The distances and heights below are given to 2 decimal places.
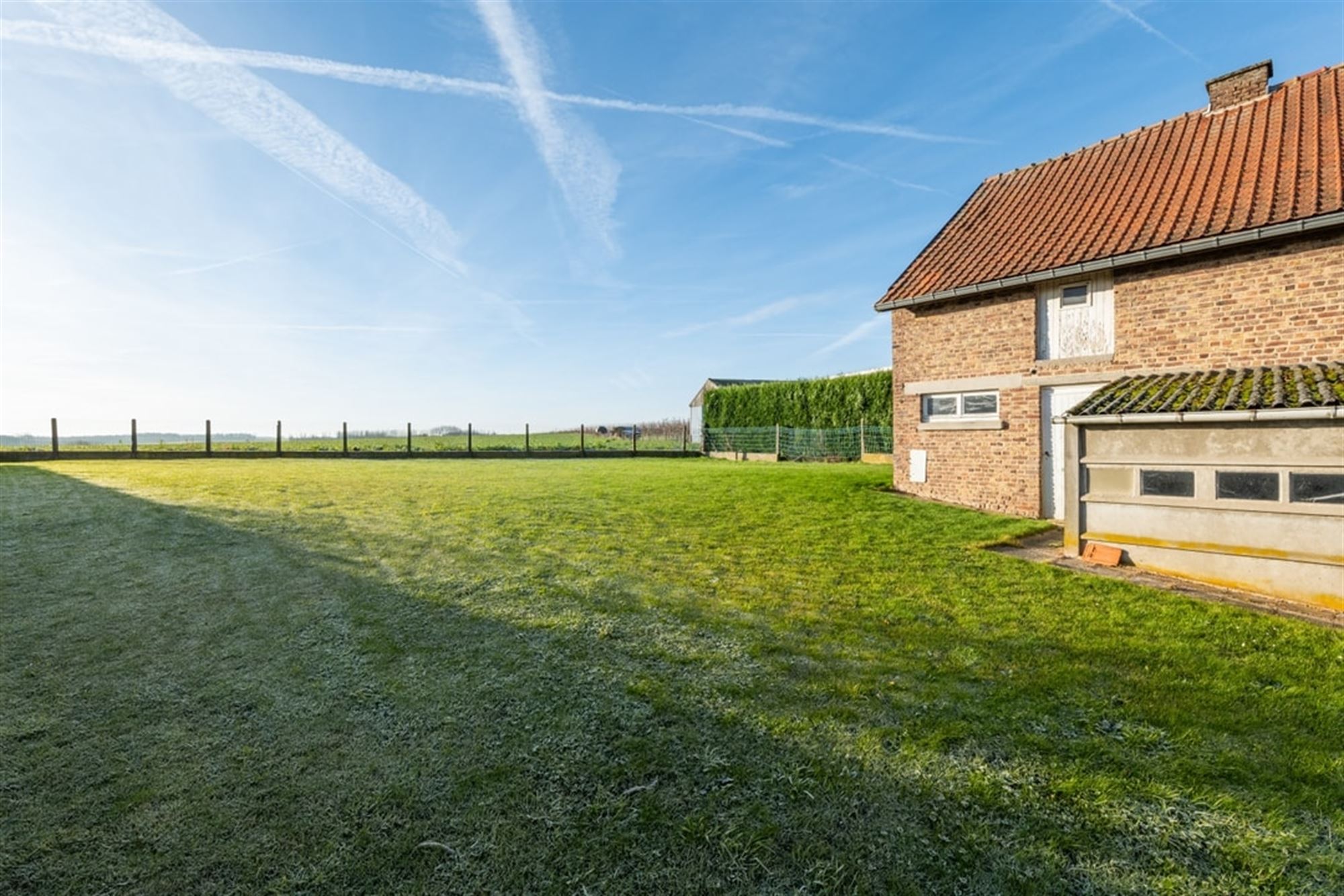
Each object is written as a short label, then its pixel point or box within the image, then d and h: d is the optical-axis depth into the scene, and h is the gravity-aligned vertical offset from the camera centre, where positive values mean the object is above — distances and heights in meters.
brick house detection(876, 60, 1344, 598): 7.82 +2.42
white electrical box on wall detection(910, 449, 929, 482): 11.77 -0.39
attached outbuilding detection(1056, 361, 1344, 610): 5.48 -0.35
